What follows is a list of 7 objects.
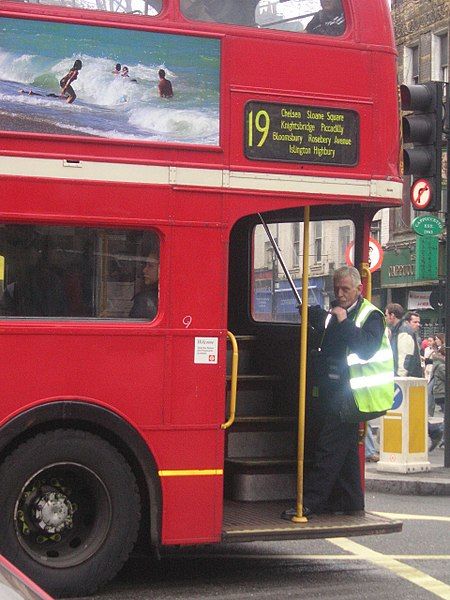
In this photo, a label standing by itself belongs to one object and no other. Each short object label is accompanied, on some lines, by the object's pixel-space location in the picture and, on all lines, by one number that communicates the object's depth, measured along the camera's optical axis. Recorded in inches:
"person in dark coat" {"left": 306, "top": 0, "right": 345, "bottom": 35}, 336.2
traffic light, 520.7
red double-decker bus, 300.7
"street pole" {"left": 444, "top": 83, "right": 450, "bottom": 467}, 569.9
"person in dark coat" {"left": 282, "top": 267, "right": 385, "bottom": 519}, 344.8
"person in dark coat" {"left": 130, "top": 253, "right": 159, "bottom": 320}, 311.6
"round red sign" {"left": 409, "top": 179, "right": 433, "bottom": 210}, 528.4
